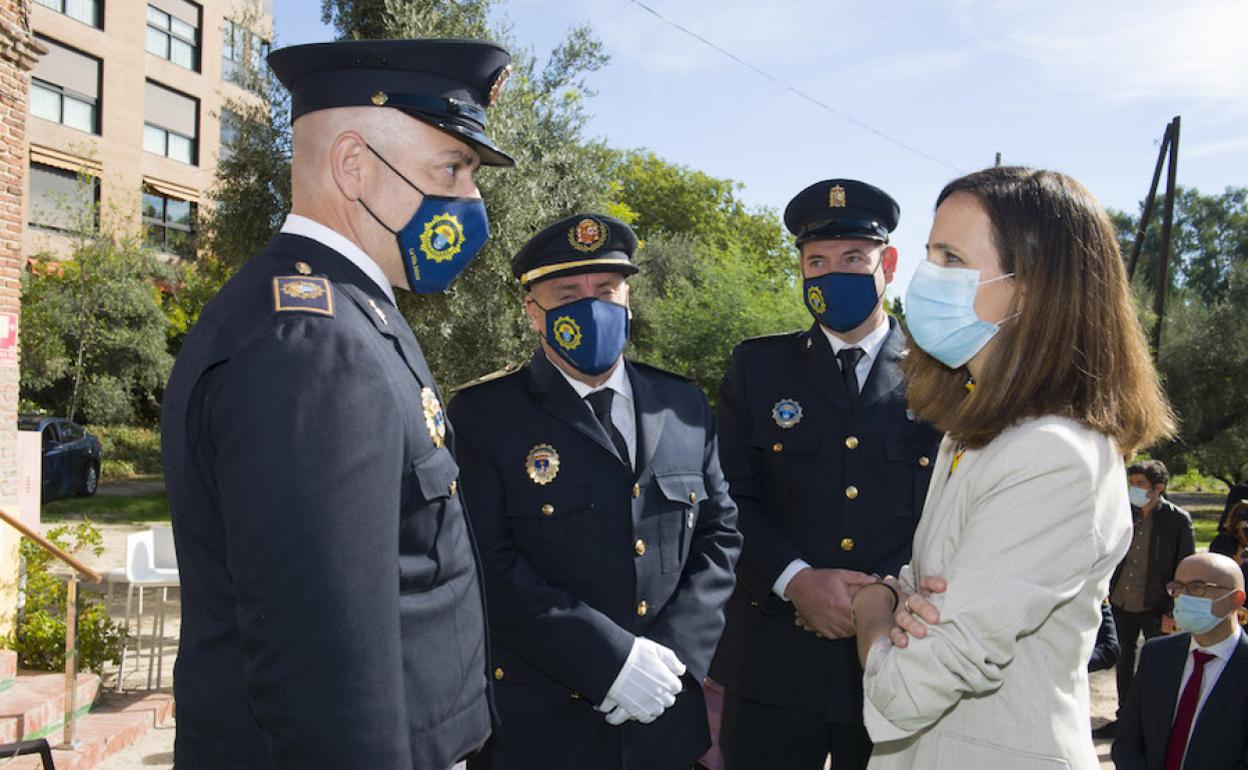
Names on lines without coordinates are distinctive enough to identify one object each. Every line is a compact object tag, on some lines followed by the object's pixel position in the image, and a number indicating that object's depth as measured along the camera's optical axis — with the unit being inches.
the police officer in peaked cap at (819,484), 129.1
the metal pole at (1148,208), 810.8
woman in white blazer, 71.1
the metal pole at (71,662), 237.1
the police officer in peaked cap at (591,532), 112.9
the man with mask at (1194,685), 168.4
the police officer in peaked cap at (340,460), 60.1
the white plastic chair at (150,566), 289.7
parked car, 717.3
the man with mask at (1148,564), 299.1
